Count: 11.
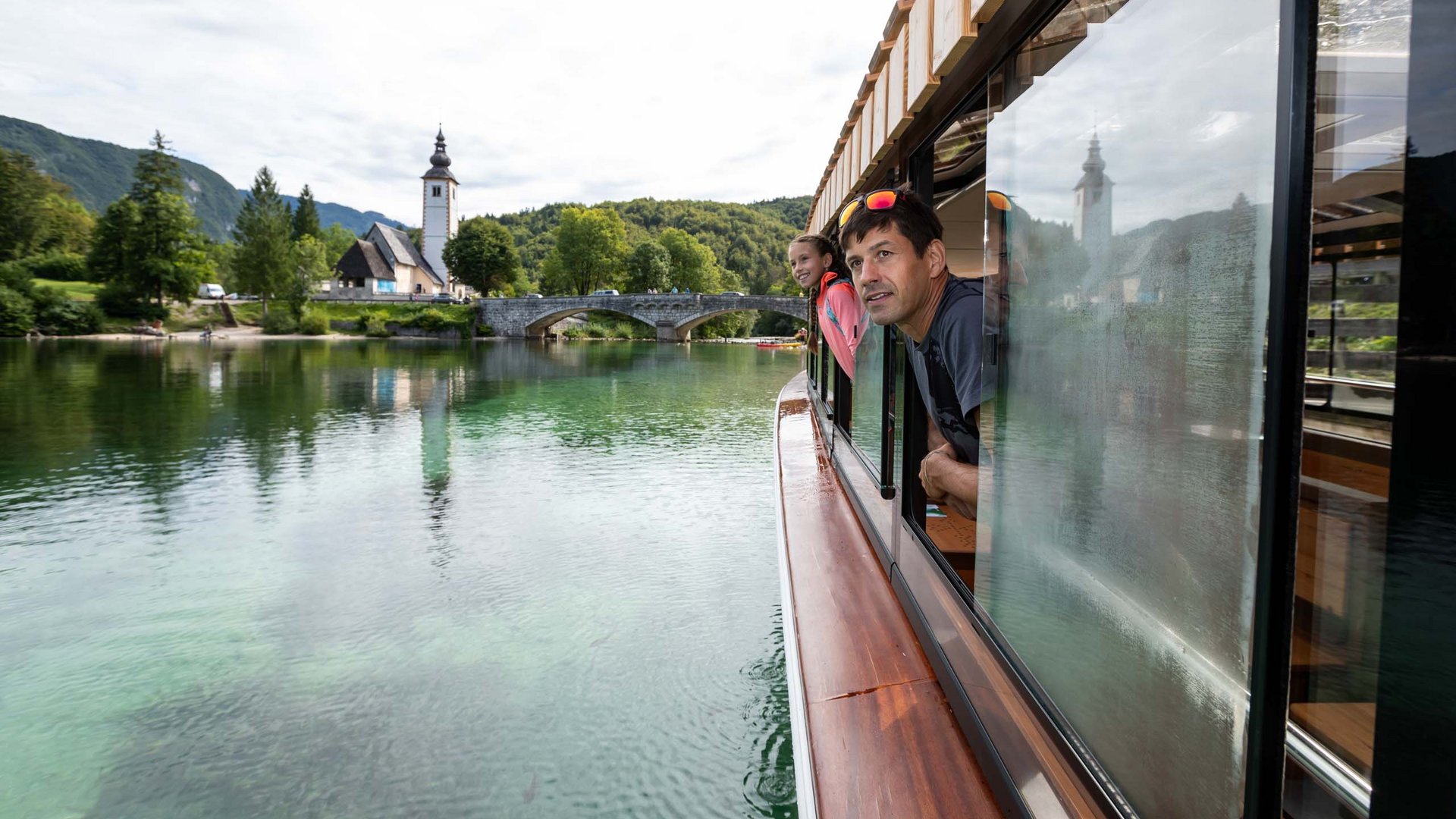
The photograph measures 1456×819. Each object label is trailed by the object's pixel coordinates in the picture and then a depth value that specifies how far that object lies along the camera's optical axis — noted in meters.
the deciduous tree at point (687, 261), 81.19
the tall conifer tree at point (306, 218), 80.62
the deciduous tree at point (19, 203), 50.75
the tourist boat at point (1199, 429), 0.65
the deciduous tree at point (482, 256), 70.69
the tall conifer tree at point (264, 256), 56.78
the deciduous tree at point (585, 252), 73.00
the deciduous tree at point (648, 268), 74.88
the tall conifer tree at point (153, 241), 46.69
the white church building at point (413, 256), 76.94
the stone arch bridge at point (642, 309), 53.16
